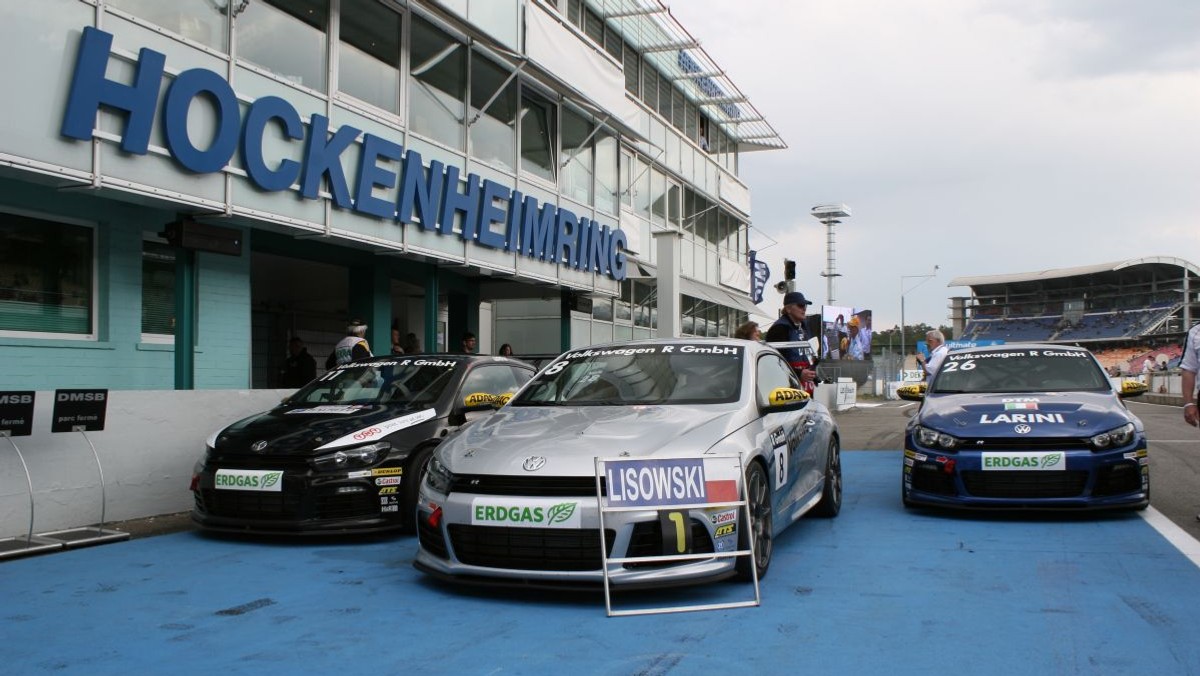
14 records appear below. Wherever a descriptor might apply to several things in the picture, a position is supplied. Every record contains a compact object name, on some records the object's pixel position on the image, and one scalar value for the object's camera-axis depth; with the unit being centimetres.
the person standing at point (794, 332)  991
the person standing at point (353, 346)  1055
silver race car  471
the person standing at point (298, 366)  1387
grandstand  7406
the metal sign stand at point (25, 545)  619
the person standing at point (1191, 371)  671
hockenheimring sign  857
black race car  648
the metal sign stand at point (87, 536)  664
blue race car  680
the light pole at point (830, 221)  6356
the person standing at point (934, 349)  1152
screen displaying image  4716
